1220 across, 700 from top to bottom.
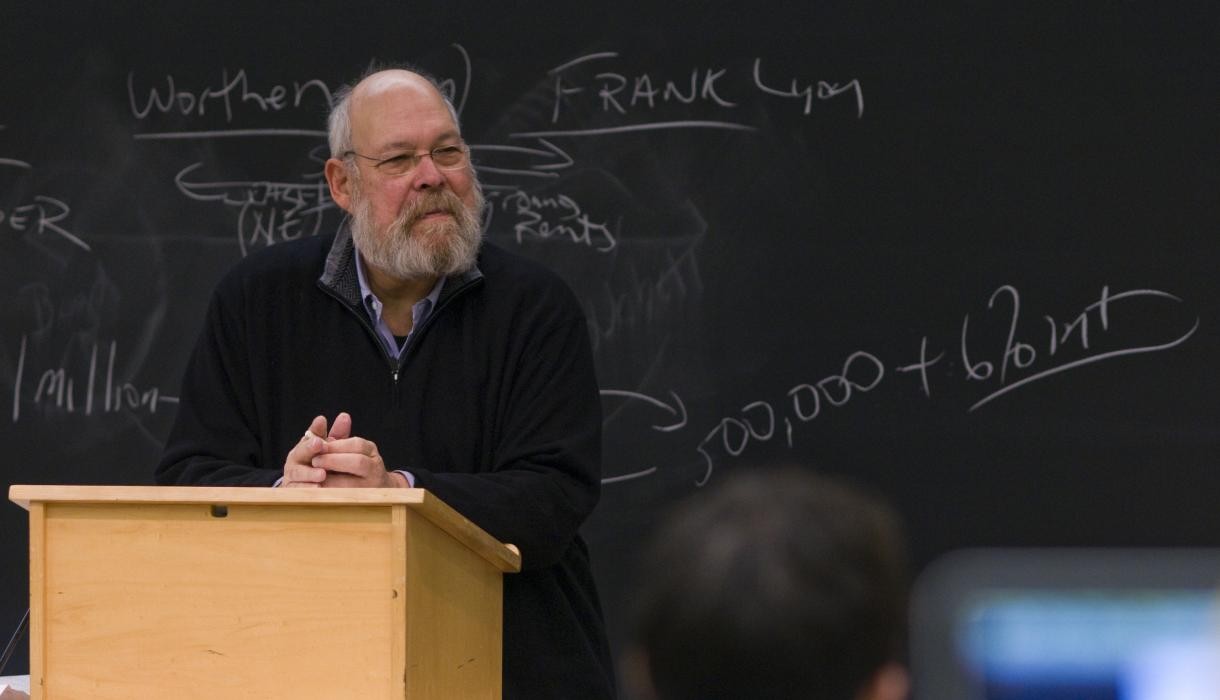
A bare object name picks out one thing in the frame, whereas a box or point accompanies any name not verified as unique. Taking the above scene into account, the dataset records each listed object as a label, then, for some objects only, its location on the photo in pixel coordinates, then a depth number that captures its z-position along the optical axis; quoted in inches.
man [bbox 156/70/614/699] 223.5
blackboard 336.5
